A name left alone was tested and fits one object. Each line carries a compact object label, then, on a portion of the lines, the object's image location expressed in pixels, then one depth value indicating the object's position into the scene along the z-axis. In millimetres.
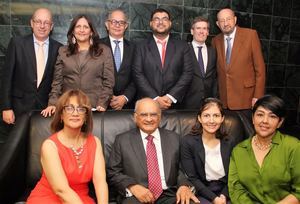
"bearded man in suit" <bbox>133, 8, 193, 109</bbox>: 3686
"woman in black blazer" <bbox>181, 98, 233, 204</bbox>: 2672
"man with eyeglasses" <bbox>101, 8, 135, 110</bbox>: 3650
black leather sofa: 2574
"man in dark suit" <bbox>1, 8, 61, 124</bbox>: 3443
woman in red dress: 2271
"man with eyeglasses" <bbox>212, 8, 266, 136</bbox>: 3846
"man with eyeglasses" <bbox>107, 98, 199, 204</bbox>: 2564
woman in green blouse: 2363
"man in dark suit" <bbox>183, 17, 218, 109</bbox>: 3822
